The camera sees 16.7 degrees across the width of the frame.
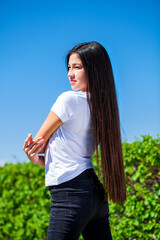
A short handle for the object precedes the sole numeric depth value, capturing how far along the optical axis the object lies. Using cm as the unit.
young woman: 229
